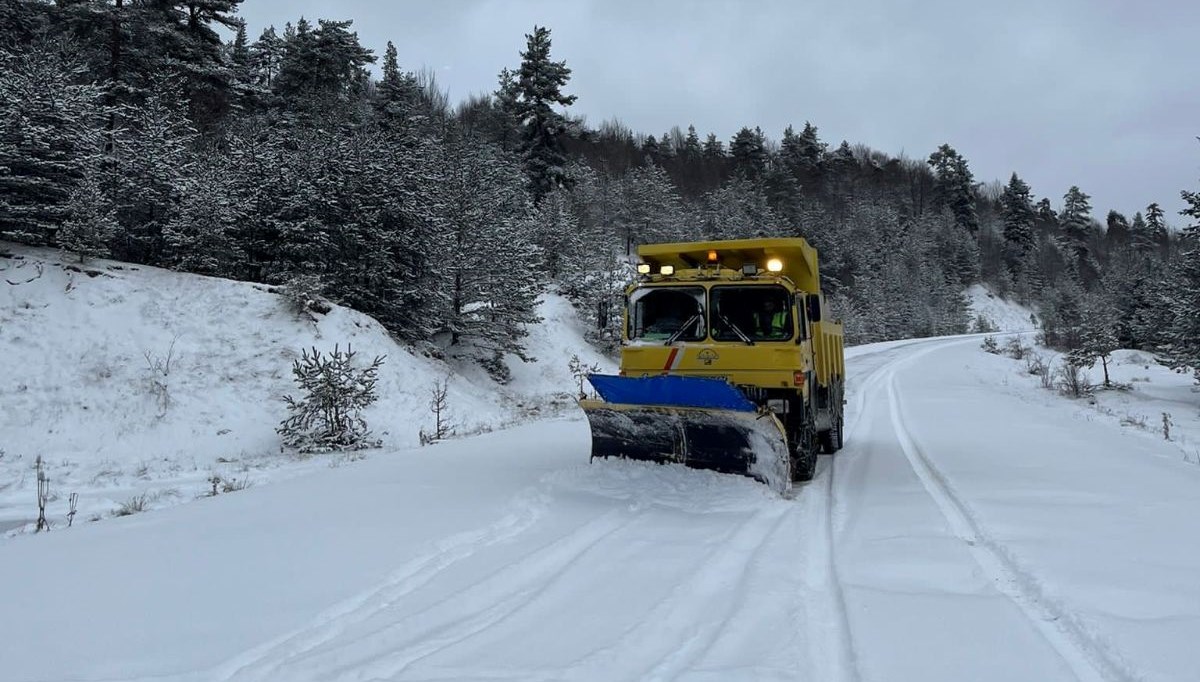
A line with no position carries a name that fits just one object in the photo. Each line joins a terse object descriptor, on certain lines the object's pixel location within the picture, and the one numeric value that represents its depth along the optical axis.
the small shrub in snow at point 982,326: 64.50
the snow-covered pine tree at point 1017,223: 86.69
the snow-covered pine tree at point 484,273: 22.19
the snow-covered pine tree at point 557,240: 33.06
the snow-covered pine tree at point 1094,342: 24.41
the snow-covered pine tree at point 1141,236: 105.31
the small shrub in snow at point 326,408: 12.27
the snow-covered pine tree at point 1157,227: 114.25
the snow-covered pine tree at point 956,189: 90.06
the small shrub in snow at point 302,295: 16.20
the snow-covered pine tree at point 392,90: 38.71
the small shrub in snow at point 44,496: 6.65
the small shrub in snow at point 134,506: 7.03
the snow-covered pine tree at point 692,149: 89.43
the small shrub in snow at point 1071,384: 21.84
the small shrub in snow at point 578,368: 24.18
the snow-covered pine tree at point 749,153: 84.25
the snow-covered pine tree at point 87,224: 14.79
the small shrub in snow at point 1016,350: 36.57
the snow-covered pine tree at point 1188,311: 20.45
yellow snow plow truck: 6.82
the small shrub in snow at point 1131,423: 13.51
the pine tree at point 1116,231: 116.49
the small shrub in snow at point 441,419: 12.53
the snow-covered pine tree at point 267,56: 48.28
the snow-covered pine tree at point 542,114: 37.69
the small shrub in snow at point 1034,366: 26.77
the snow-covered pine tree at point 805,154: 92.68
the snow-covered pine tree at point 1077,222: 102.69
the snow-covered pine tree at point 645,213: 45.91
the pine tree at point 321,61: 38.69
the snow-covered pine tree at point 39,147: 14.02
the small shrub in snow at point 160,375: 12.88
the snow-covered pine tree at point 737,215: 49.22
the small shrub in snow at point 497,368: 22.81
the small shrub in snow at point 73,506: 7.06
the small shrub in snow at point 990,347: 39.21
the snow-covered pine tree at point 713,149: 91.75
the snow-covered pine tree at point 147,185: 16.73
